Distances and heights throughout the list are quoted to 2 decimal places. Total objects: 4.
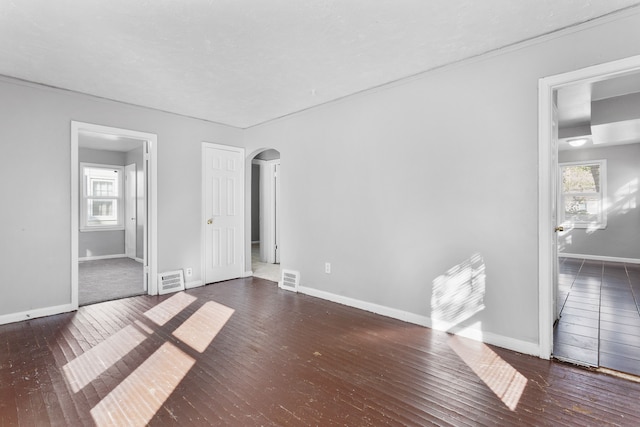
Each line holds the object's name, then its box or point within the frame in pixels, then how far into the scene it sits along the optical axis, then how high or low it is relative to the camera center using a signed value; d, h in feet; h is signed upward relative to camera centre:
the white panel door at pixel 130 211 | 24.18 +0.27
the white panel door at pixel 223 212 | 16.28 +0.12
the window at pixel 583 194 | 22.66 +1.48
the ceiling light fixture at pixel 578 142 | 18.42 +4.35
